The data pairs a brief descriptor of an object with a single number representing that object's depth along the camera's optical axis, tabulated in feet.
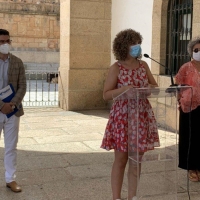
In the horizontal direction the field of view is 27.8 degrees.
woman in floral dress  10.71
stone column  31.96
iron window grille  23.54
